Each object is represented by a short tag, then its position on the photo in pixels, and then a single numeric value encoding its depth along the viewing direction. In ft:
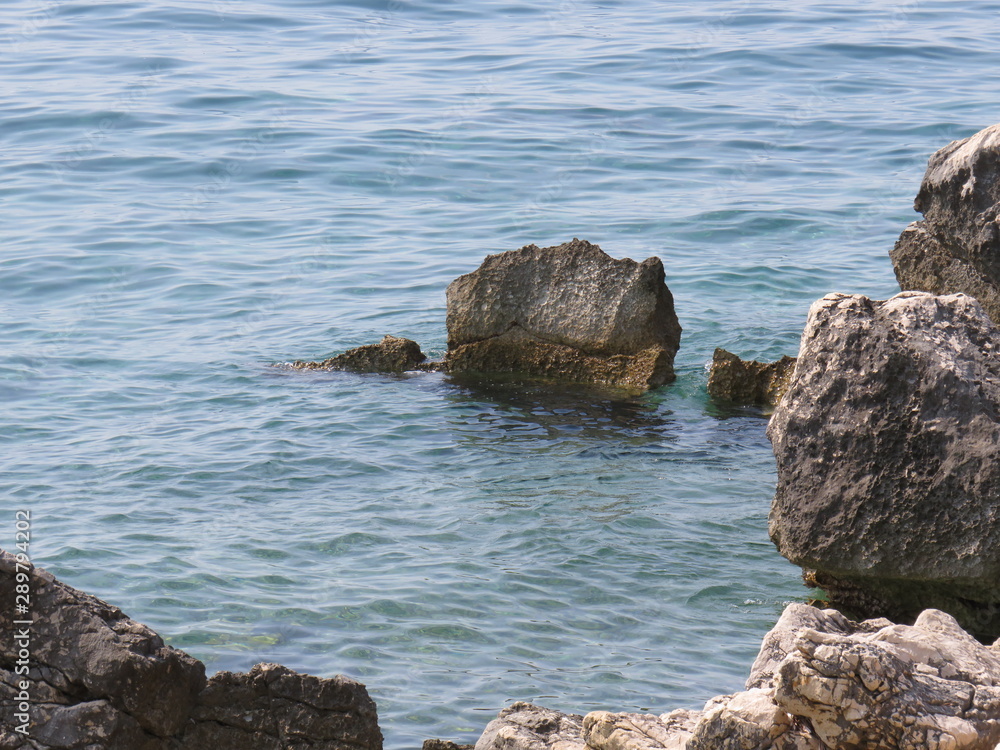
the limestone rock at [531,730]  36.70
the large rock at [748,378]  82.23
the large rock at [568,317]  84.28
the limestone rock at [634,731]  33.83
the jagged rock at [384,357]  91.25
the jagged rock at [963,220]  69.05
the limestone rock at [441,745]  40.56
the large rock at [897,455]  48.55
